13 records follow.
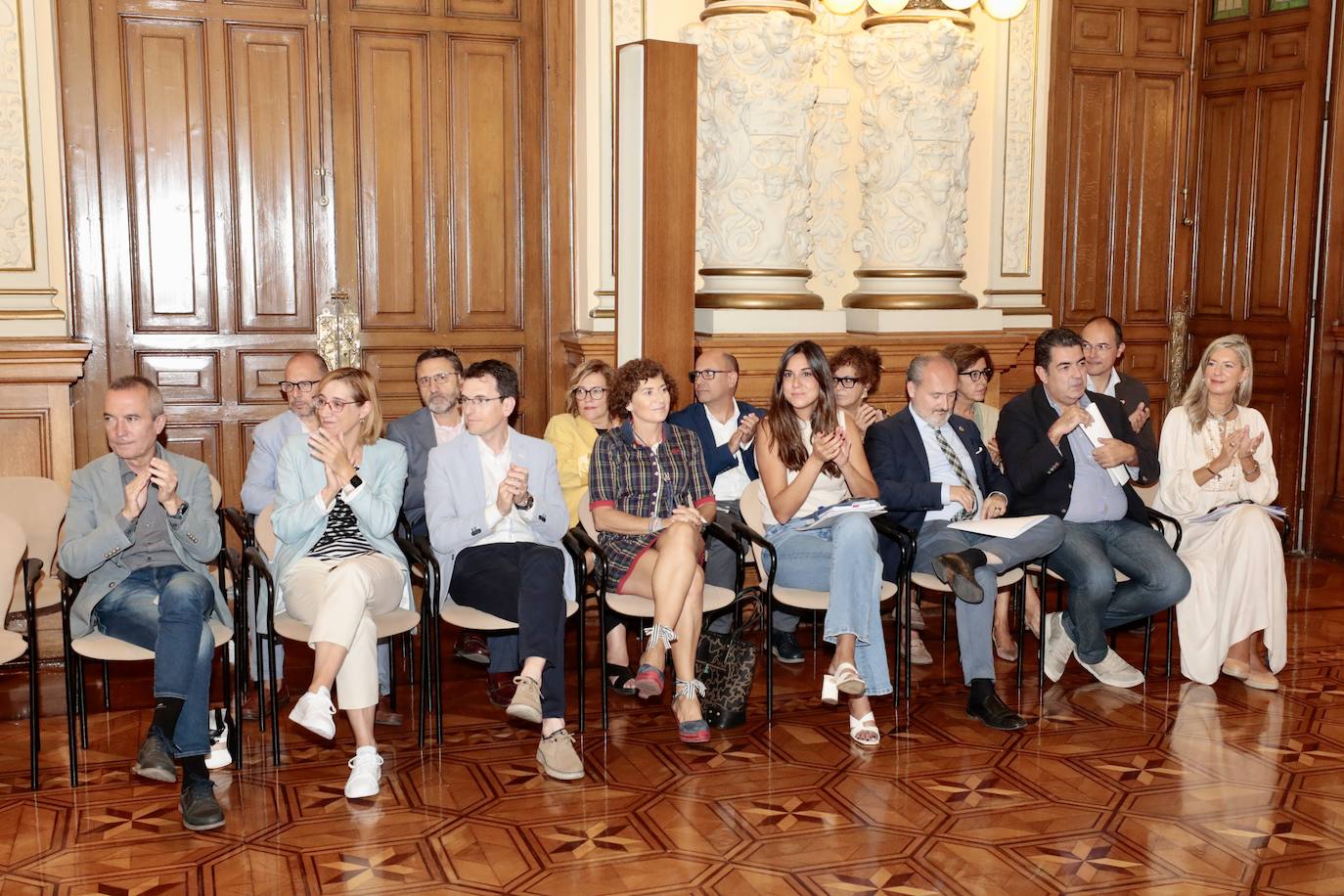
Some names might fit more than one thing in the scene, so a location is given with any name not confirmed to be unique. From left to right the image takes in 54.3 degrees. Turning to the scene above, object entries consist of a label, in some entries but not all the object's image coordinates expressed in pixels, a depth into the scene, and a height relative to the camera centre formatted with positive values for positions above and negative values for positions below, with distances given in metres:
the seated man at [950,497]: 4.64 -0.72
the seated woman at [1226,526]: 5.04 -0.86
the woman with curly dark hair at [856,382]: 5.28 -0.32
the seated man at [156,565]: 3.82 -0.82
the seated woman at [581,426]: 5.12 -0.49
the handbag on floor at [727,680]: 4.50 -1.30
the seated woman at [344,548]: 3.93 -0.80
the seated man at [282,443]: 4.62 -0.51
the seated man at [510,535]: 4.13 -0.78
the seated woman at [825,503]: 4.45 -0.75
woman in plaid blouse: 4.34 -0.73
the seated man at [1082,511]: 4.93 -0.80
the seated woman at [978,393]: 5.36 -0.37
